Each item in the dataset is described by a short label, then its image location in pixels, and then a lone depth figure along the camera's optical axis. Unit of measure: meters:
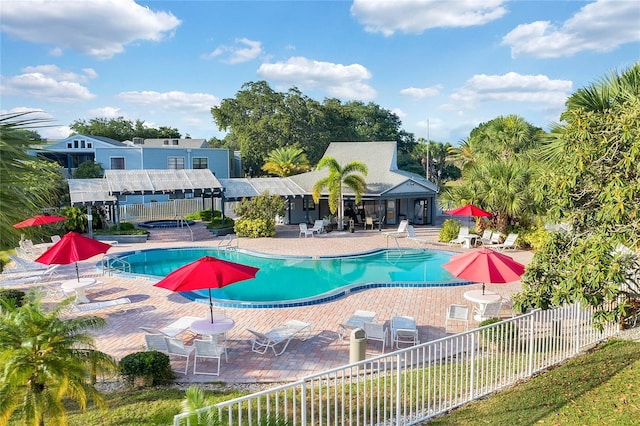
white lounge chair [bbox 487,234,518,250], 20.45
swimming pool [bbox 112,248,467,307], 14.91
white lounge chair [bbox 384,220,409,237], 25.44
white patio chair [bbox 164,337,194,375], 8.58
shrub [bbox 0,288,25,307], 11.77
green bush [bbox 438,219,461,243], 23.64
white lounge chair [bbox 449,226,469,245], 22.53
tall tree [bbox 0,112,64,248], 4.32
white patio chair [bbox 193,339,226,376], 8.41
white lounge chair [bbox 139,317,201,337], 9.49
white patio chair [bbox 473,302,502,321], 10.61
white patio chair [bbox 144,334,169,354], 8.75
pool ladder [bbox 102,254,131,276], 17.64
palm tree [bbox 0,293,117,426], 5.23
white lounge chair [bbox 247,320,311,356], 9.19
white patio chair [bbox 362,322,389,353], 9.47
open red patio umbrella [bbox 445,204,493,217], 20.00
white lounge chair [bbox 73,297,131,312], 11.90
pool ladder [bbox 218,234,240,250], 22.59
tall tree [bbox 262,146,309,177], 35.69
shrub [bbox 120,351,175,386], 7.75
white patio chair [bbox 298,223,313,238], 25.70
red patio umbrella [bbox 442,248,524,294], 9.58
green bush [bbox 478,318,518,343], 7.61
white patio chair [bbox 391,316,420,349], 9.62
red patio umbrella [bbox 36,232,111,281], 11.78
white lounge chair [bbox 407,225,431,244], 24.02
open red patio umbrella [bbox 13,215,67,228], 13.84
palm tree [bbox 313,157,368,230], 26.81
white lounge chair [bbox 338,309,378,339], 10.14
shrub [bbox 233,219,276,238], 25.53
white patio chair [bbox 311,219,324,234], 26.75
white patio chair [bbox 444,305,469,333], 10.33
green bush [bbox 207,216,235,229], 27.09
